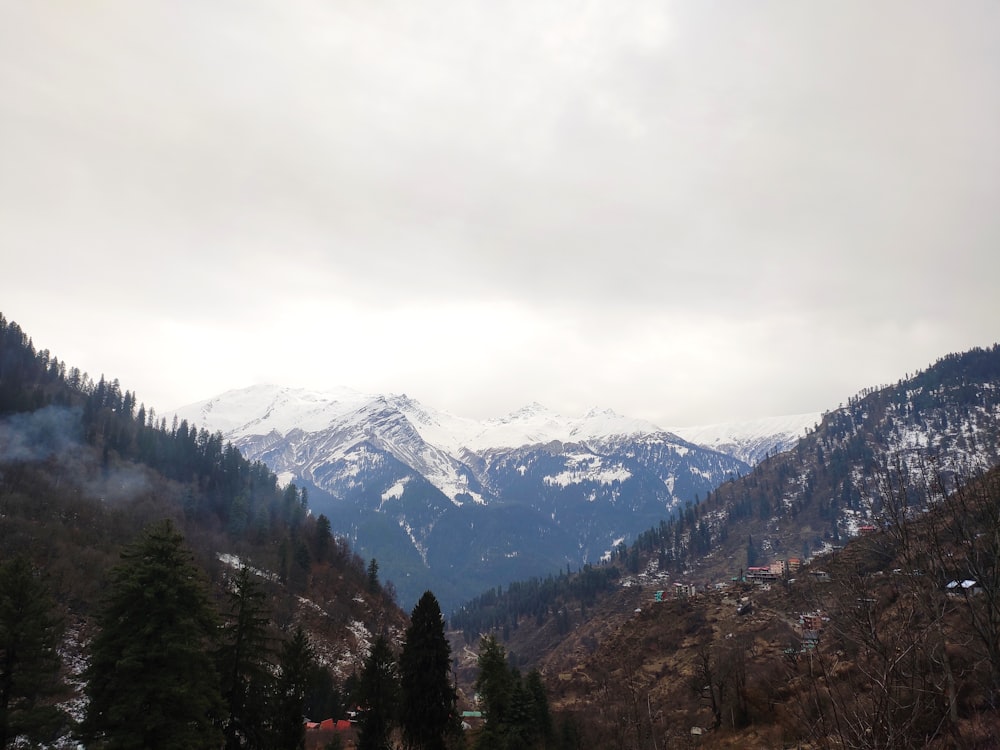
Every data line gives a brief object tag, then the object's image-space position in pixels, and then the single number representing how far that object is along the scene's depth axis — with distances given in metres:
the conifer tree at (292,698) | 35.03
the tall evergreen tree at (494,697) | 44.72
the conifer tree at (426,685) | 41.24
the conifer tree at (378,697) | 43.22
